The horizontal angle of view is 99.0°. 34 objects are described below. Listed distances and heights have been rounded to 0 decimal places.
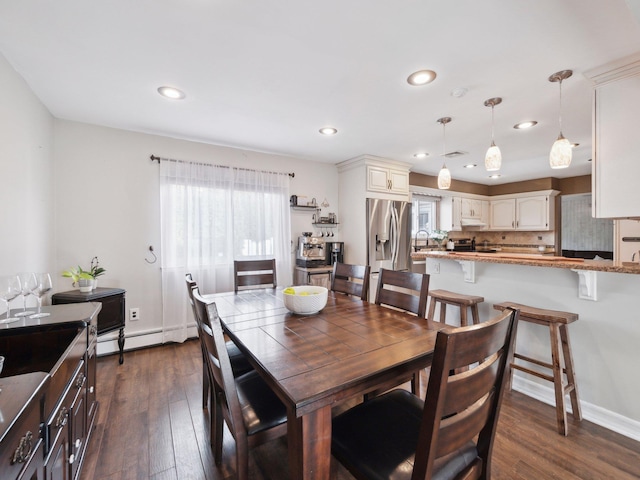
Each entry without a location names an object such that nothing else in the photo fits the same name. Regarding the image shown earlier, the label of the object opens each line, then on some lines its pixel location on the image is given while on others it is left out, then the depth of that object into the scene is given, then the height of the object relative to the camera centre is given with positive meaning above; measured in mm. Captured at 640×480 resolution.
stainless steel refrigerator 4035 +43
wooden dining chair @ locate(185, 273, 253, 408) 1427 -790
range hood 5611 +280
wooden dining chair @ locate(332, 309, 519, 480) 742 -638
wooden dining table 880 -487
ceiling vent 3789 +1164
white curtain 3191 +158
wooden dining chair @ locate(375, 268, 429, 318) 1727 -382
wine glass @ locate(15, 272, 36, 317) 1502 -239
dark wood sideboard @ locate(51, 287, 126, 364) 2406 -584
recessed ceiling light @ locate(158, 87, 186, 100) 2168 +1195
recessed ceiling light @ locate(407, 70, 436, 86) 1927 +1158
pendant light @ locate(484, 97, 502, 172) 2121 +599
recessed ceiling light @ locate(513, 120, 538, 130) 2779 +1150
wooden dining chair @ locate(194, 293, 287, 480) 1092 -788
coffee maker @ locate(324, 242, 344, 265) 4164 -207
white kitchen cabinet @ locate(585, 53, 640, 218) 1715 +621
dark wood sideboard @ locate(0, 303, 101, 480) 754 -576
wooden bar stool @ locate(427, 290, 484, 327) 2293 -567
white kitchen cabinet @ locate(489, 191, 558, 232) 5359 +477
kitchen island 1748 -620
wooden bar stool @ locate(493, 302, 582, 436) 1763 -859
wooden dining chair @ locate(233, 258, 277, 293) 2691 -364
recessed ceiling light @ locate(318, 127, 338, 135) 2971 +1190
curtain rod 3109 +936
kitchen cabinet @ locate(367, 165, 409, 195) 4062 +884
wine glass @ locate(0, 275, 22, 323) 1414 -258
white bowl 1654 -394
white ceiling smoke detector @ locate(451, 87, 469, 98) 2129 +1145
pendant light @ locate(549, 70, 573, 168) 1864 +576
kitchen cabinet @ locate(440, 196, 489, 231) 5426 +476
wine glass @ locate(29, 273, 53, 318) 1541 -266
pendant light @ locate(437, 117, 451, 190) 2539 +557
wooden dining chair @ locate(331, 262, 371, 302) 2191 -367
